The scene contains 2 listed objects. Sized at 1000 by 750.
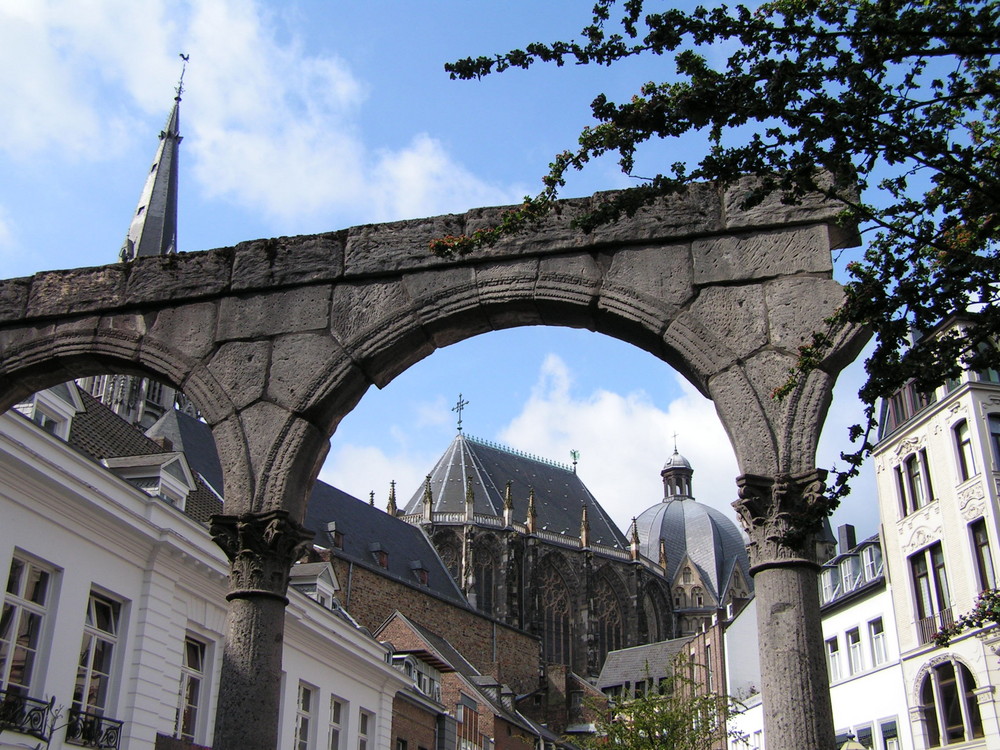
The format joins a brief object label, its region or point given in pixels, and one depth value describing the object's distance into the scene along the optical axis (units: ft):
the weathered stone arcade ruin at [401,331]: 22.79
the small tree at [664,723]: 71.51
